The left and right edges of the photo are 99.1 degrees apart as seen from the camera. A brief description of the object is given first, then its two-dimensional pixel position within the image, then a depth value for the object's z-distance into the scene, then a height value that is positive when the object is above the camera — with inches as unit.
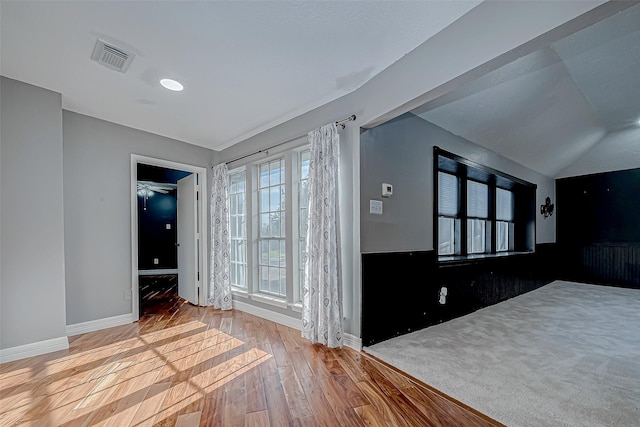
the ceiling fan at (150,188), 277.1 +25.5
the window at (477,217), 179.0 -4.0
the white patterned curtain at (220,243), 160.6 -18.7
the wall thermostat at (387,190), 110.9 +8.8
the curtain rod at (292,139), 104.3 +34.4
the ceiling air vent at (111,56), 80.8 +48.8
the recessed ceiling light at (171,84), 99.4 +47.7
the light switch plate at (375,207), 106.7 +1.7
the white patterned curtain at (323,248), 104.3 -14.6
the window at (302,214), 131.5 -1.1
